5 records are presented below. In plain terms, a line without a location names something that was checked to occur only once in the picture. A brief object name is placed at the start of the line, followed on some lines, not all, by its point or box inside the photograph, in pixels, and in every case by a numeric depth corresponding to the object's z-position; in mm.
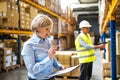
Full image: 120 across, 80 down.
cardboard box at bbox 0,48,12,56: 5055
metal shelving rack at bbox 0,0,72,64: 4912
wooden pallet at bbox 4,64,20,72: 5048
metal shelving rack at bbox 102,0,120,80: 2596
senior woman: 1310
